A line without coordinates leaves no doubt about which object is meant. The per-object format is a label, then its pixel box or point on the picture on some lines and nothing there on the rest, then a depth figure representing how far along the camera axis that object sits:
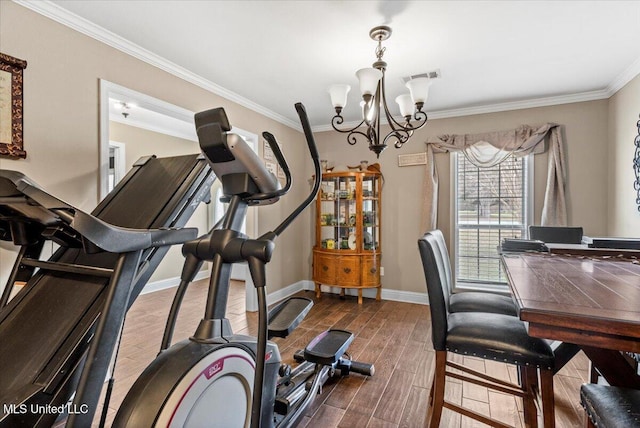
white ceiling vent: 2.80
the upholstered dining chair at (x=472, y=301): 2.09
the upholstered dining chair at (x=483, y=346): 1.41
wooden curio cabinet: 4.11
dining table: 0.88
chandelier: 2.07
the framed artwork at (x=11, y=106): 1.72
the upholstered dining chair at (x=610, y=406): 0.95
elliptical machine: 0.93
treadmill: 1.01
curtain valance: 3.35
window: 3.68
